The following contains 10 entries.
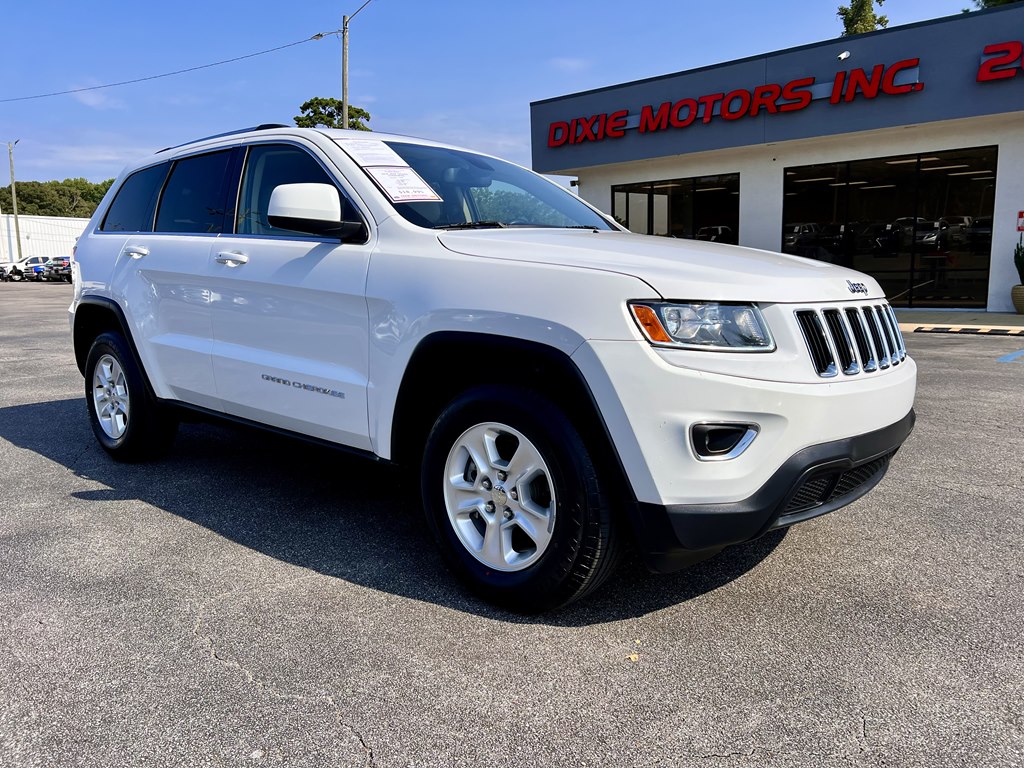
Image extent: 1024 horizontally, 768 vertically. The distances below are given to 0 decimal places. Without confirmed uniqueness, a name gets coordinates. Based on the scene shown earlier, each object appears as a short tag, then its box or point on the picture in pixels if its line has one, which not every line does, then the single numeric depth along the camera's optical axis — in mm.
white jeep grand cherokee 2516
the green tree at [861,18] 43250
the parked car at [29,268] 44656
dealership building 14250
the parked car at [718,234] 18906
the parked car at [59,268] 43469
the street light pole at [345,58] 21344
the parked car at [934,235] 16141
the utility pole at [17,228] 55088
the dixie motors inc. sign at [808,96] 13766
